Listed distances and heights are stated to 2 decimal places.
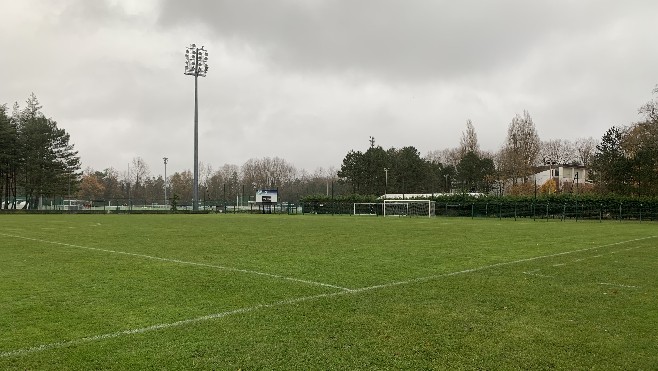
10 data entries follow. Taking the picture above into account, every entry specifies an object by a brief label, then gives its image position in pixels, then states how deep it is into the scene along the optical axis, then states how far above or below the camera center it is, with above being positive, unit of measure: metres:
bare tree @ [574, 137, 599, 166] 79.73 +8.77
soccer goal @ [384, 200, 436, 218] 48.28 -0.67
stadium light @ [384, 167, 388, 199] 74.72 +3.03
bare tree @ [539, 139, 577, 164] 82.38 +8.75
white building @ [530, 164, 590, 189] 79.38 +5.02
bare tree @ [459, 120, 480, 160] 72.38 +9.28
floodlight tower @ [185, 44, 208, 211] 52.78 +15.85
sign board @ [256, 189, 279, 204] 58.28 +0.63
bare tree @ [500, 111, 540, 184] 61.00 +7.20
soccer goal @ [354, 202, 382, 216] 54.17 -0.75
